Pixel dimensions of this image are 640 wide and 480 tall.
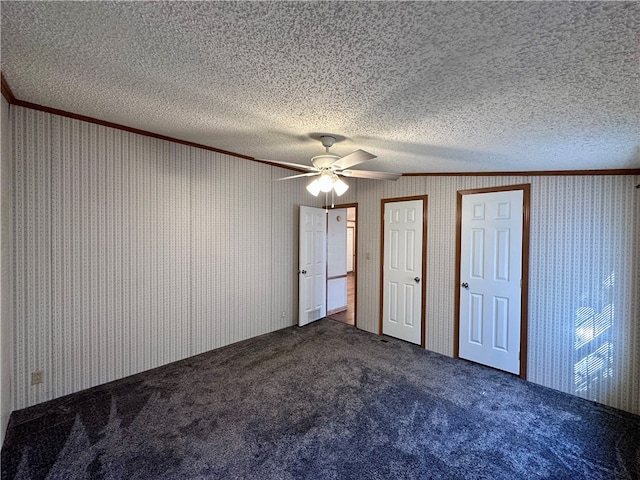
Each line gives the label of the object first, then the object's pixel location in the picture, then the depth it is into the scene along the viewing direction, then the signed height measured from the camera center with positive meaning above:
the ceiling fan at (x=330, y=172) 2.28 +0.54
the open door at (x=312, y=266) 4.34 -0.50
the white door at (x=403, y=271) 3.74 -0.49
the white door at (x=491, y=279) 2.99 -0.48
